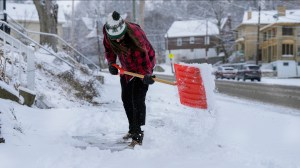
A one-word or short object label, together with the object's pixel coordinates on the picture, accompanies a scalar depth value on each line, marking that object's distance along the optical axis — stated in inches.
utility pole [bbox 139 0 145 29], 1098.1
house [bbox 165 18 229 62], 3235.7
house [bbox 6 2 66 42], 2115.8
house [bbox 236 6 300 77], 2075.5
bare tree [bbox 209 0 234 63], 2588.6
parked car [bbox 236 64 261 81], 1392.7
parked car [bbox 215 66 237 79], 1615.3
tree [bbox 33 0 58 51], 582.2
